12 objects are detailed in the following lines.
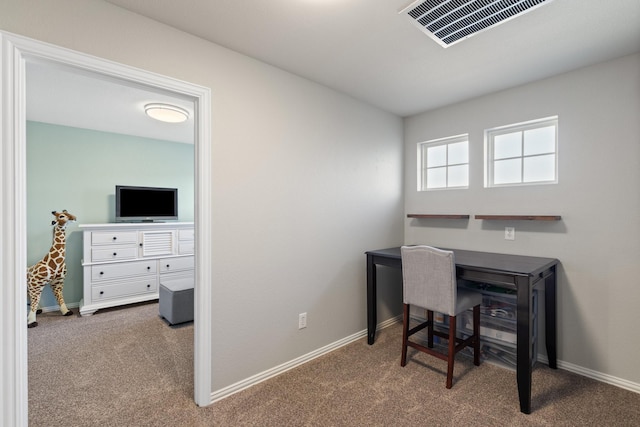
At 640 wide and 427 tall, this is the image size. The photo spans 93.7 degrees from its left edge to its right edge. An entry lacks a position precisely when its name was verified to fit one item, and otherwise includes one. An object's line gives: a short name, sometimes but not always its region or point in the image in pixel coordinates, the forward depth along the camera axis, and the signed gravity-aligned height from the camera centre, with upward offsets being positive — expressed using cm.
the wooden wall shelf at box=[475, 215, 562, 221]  230 -5
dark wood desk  183 -47
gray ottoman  319 -100
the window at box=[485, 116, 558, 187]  248 +51
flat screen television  415 +9
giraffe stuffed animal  329 -69
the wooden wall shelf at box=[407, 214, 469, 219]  286 -5
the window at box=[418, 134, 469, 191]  301 +50
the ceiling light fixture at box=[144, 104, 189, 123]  309 +103
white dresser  366 -66
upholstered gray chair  210 -61
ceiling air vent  151 +105
